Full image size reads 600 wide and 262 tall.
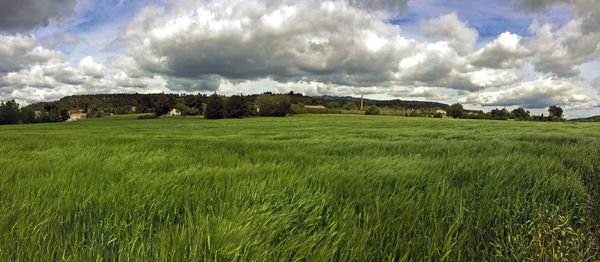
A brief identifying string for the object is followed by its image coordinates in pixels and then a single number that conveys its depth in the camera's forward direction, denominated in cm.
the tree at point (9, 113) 9134
